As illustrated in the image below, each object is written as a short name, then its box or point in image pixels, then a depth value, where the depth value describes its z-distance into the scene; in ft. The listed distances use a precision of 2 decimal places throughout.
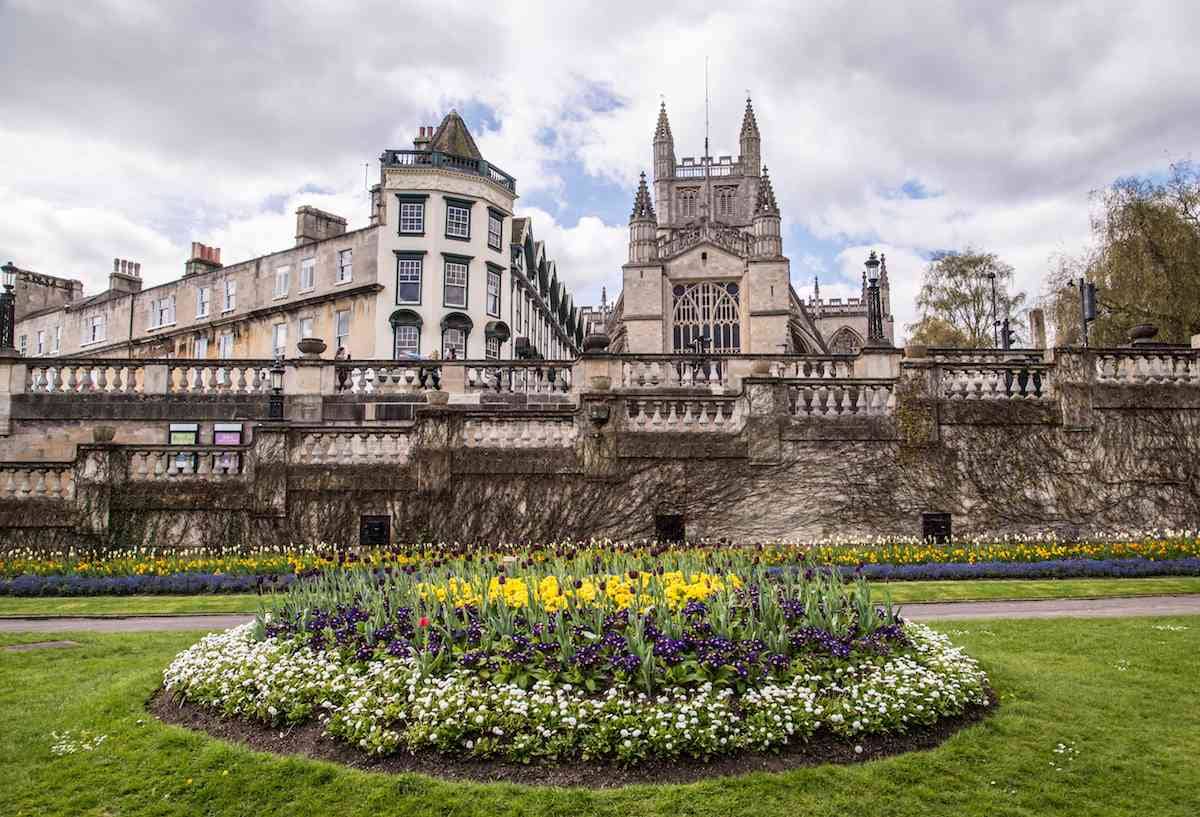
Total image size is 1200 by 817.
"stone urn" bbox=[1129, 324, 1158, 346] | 62.44
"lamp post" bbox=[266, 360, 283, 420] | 63.36
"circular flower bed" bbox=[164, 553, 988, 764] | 20.07
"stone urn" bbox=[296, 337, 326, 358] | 66.39
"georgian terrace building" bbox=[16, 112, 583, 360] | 139.64
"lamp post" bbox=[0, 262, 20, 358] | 66.23
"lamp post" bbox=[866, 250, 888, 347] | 60.90
